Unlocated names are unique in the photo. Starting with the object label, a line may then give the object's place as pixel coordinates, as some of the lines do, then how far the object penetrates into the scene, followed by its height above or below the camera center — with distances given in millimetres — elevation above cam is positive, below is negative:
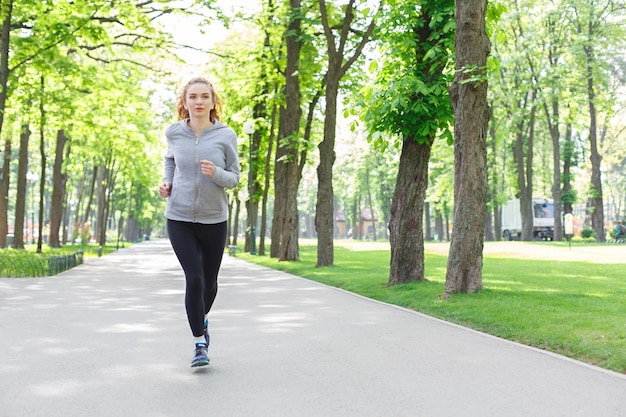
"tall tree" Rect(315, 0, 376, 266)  18062 +2593
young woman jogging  5051 +330
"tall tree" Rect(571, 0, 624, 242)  34938 +9884
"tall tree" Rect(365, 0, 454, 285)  11359 +2163
